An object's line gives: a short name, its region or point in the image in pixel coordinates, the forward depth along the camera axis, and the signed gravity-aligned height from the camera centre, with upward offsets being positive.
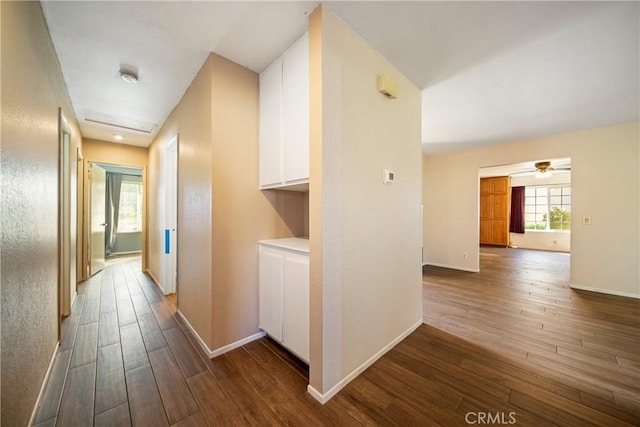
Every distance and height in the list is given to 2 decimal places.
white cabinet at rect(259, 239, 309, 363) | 1.63 -0.64
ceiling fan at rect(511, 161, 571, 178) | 4.66 +1.02
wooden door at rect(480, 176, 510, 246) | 7.53 +0.11
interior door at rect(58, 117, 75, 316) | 2.34 -0.15
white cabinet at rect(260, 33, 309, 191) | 1.65 +0.75
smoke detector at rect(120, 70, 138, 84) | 2.12 +1.31
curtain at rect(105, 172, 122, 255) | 5.87 +0.14
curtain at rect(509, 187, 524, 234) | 7.59 +0.08
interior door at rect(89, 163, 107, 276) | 4.00 -0.08
